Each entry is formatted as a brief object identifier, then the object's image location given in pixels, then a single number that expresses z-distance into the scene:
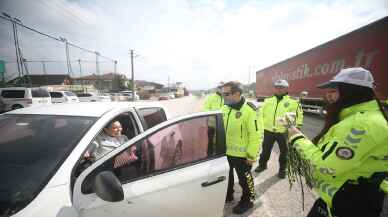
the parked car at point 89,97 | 21.00
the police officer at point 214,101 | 5.18
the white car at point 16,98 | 11.64
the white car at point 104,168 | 1.29
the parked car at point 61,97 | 16.03
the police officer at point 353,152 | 1.16
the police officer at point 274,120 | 3.84
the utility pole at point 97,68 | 35.75
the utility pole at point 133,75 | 33.05
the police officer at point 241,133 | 2.36
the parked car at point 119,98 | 31.66
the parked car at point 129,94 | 36.51
